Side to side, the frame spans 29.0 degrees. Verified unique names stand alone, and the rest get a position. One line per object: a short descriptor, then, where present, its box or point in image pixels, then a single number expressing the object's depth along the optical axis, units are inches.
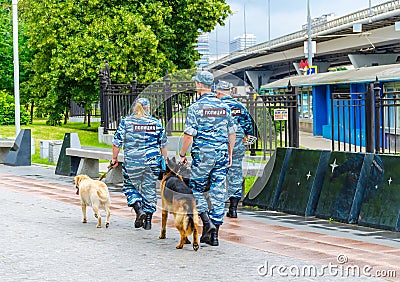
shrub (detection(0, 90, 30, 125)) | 1469.0
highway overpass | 1656.0
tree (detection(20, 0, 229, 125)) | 1352.1
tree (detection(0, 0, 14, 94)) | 1658.5
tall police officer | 354.3
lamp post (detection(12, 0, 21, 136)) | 1058.1
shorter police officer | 405.1
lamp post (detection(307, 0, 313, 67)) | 1903.7
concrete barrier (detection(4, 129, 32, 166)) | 874.1
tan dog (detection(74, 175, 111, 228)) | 415.7
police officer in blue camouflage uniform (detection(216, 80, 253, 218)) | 425.1
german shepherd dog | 346.6
